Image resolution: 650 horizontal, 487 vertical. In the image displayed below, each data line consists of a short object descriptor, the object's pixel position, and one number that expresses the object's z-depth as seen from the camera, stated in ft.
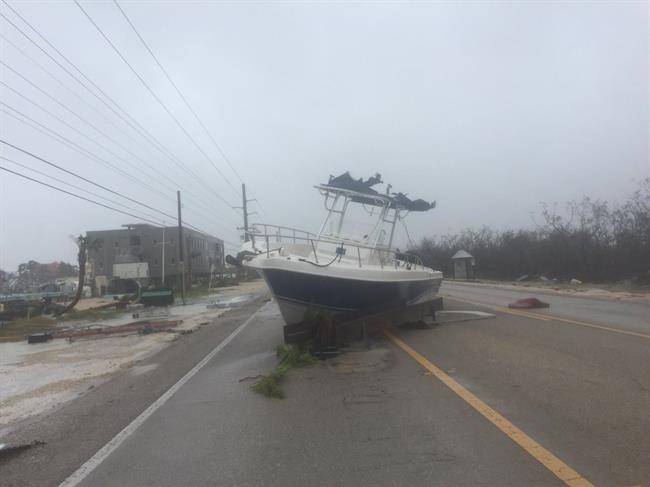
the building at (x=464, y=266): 148.97
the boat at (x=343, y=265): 35.55
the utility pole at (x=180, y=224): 123.08
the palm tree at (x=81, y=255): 91.63
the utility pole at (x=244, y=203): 185.47
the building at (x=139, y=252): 212.43
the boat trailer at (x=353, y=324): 33.71
